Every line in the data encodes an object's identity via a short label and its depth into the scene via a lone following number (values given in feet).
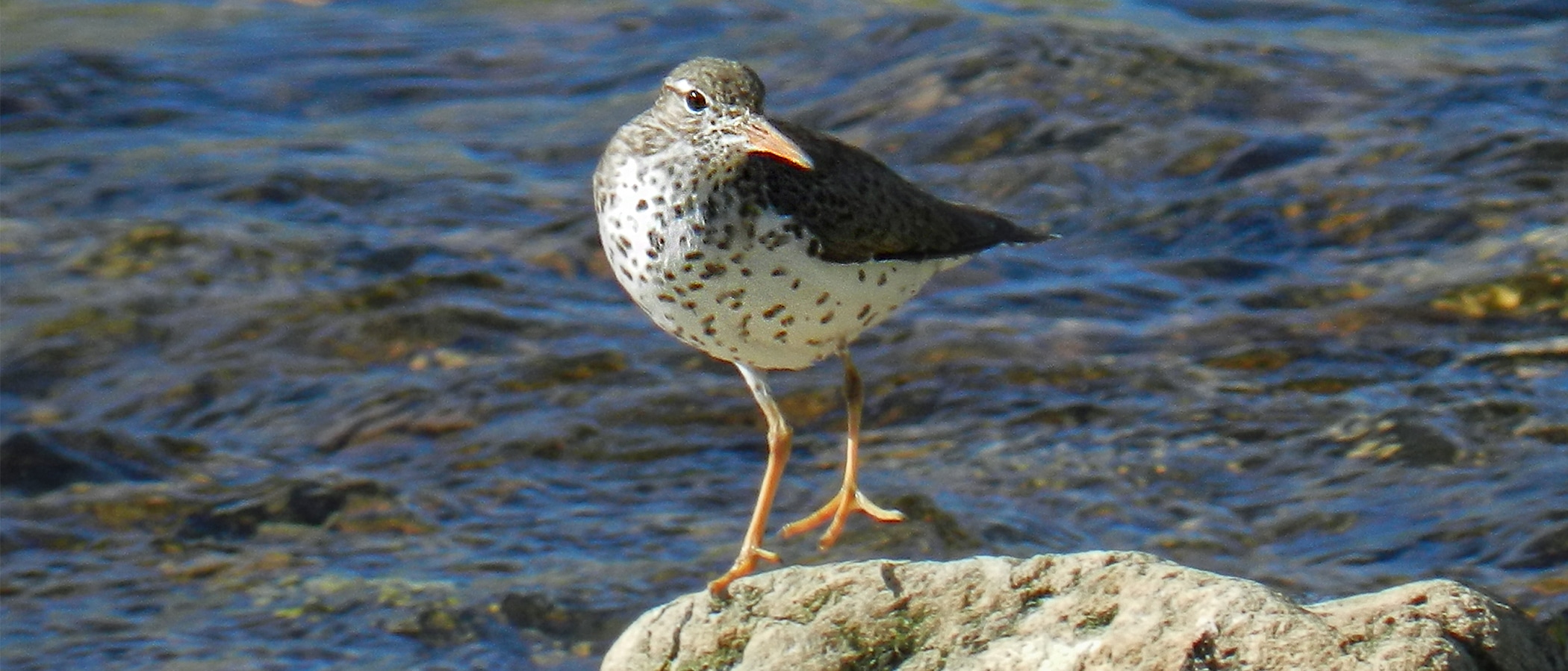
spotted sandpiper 42.34
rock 33.63
